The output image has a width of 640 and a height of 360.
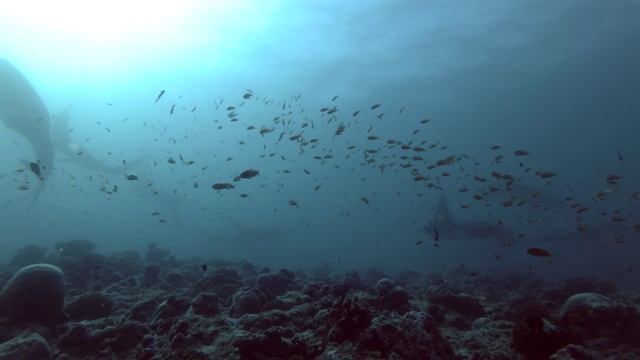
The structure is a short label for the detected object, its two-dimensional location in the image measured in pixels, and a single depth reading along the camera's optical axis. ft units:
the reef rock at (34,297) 24.31
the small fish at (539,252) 24.40
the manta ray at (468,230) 112.98
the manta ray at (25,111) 75.41
